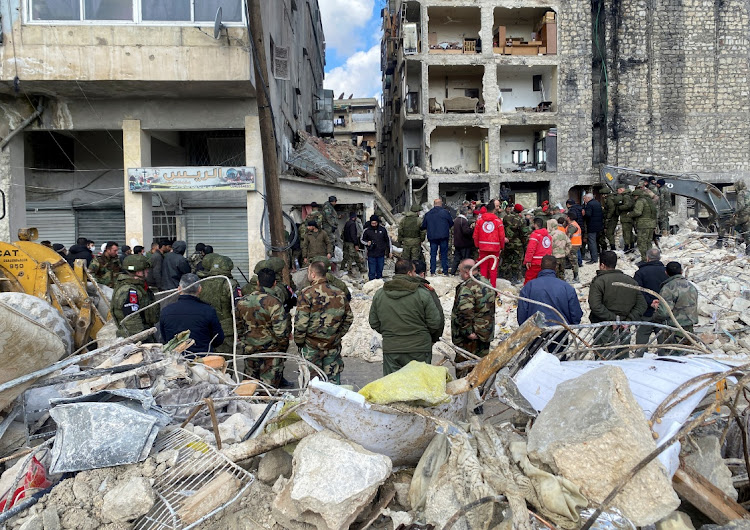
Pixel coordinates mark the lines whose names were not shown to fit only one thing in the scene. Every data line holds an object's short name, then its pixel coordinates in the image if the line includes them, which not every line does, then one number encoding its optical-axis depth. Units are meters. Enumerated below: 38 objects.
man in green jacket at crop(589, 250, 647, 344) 6.11
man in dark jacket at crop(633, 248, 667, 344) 6.82
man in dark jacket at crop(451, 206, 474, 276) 11.45
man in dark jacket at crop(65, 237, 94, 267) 10.25
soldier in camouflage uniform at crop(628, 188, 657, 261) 12.43
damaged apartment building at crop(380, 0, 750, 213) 22.91
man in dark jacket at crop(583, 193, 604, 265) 12.98
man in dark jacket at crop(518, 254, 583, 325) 5.49
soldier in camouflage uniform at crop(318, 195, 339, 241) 12.63
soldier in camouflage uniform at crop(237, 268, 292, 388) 5.72
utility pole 9.32
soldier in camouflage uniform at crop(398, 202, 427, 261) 12.08
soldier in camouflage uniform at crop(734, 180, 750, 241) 13.51
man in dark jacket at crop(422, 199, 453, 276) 11.96
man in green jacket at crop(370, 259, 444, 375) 5.08
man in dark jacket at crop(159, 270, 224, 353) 5.61
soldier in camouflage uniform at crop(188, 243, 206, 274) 9.96
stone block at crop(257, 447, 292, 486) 3.06
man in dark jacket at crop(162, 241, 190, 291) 8.98
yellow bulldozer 7.06
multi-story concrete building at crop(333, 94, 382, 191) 50.97
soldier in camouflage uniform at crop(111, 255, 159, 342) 6.49
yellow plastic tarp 2.85
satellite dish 10.12
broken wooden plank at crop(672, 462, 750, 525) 2.38
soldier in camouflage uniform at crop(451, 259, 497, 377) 5.76
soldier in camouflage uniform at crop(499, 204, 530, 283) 11.66
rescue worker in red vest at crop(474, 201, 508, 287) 10.37
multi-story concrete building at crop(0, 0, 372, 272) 10.27
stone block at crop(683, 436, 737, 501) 2.59
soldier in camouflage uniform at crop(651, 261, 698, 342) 6.22
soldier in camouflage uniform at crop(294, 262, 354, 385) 5.54
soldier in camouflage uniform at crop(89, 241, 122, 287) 9.48
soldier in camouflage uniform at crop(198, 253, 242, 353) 6.61
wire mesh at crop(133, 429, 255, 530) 2.66
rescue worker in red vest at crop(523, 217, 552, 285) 9.57
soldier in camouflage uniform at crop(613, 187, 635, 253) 12.76
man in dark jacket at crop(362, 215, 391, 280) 11.77
